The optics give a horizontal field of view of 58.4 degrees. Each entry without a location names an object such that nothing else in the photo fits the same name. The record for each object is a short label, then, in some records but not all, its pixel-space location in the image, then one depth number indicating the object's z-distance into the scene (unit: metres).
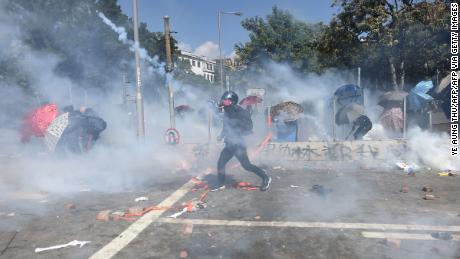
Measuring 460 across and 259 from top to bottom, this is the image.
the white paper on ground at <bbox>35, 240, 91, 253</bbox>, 4.89
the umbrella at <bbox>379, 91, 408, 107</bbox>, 12.60
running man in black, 7.73
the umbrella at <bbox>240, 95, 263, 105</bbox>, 15.88
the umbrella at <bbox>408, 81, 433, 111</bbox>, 12.40
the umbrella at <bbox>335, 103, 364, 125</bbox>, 12.18
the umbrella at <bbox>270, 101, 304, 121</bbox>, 12.87
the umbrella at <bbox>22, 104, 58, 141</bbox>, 10.55
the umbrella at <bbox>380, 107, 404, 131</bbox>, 12.29
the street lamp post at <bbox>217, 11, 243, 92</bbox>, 26.70
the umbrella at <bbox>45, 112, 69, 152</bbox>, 9.50
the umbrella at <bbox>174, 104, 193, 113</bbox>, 17.26
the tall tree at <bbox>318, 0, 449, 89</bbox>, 18.62
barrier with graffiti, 10.80
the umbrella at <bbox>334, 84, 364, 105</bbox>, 13.20
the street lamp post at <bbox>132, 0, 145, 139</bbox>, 12.66
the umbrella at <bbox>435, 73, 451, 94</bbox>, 13.58
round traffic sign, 12.21
